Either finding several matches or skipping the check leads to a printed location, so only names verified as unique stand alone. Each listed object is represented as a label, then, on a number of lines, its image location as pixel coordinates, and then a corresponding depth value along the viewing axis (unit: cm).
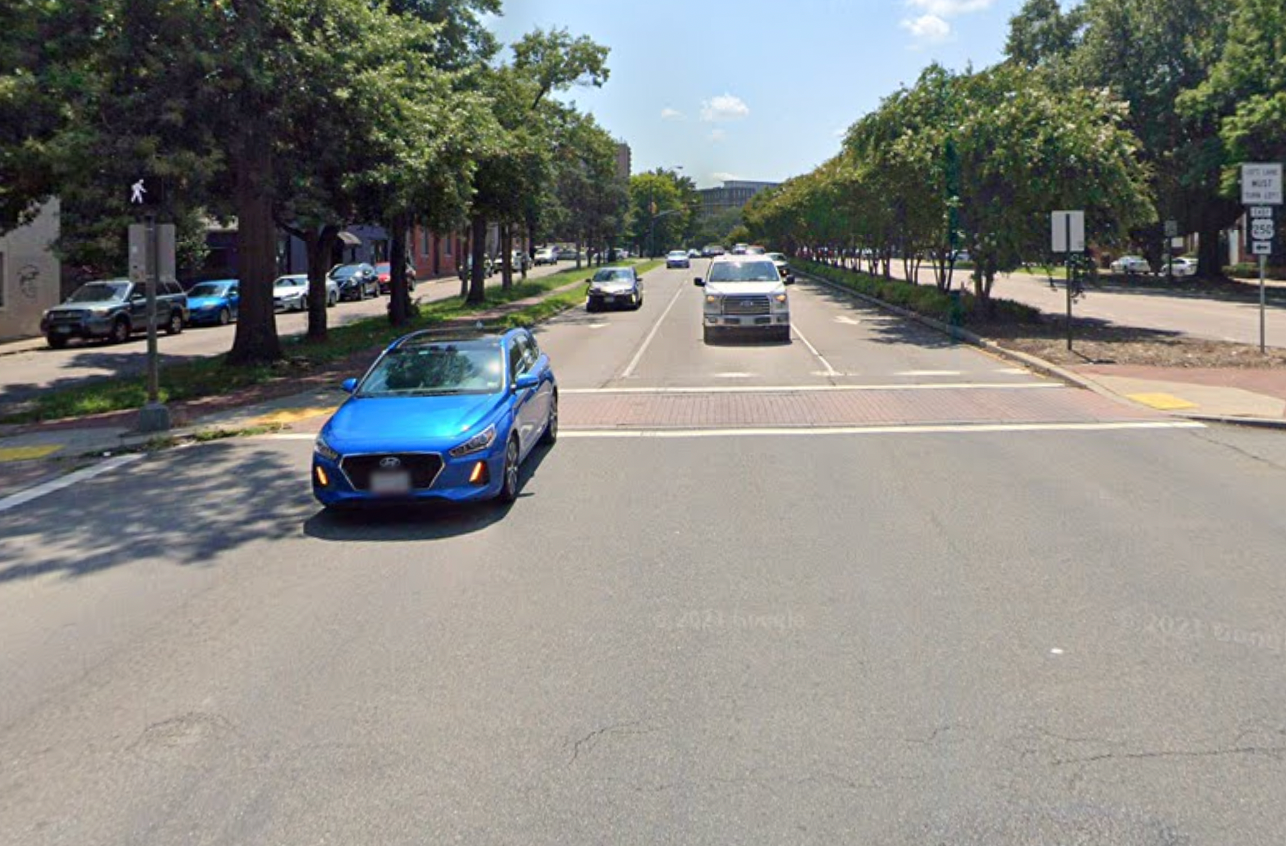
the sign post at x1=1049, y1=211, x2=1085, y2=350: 1853
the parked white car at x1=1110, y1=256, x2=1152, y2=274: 6244
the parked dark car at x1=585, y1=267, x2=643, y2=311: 3700
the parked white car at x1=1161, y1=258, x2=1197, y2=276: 5885
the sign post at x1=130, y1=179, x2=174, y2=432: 1375
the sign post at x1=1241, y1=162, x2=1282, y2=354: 1767
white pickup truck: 2452
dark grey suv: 2786
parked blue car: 3453
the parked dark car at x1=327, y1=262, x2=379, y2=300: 4700
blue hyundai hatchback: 862
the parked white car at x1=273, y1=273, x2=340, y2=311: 4000
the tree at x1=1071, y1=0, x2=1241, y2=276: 4666
